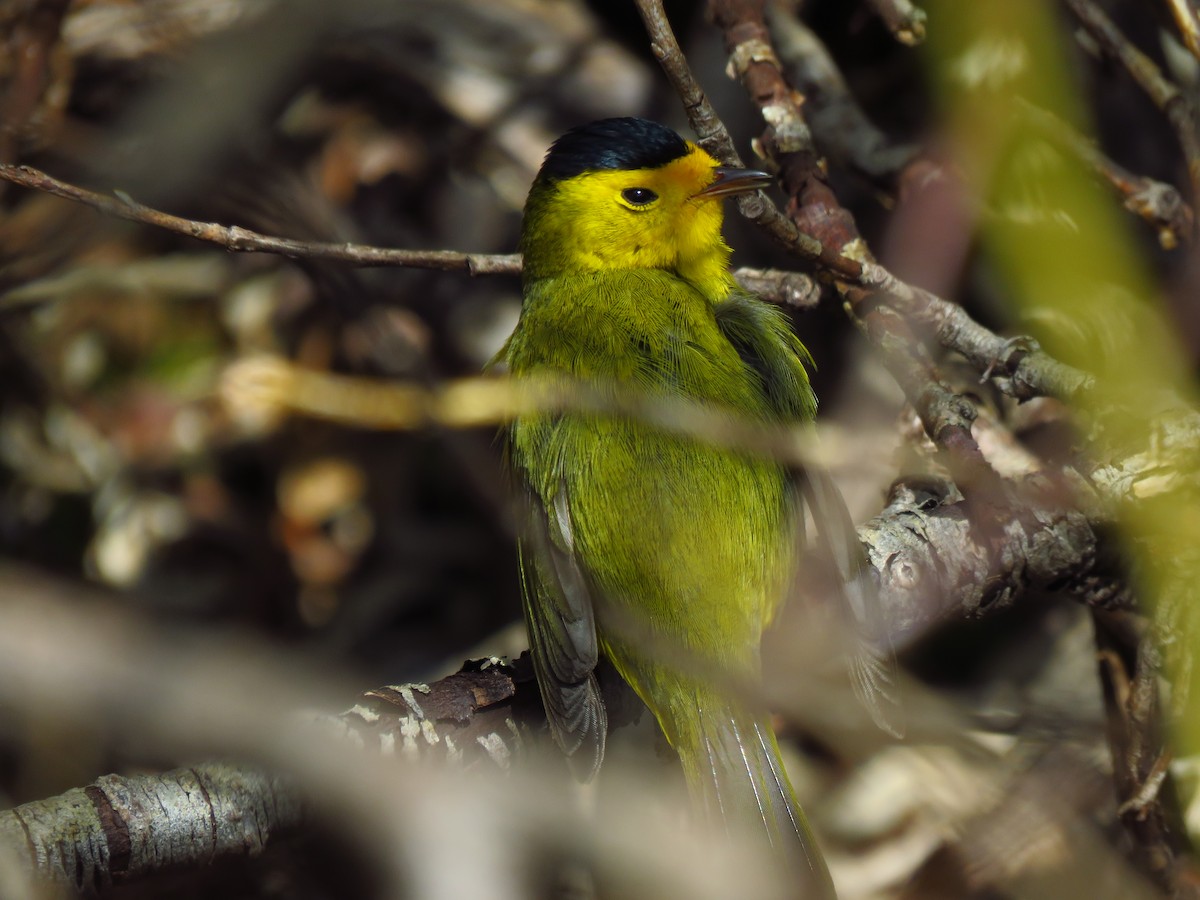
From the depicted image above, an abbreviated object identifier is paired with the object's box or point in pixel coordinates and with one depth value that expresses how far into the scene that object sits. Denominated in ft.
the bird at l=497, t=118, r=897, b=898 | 14.06
